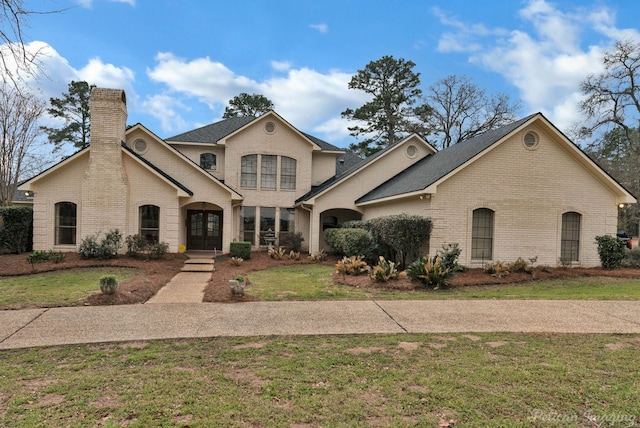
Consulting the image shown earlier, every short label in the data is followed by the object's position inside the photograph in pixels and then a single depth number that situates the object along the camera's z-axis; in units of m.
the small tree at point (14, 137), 22.05
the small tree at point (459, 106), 34.73
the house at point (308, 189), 13.36
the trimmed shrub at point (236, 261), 14.93
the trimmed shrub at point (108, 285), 8.20
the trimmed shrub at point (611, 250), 13.57
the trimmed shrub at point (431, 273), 10.12
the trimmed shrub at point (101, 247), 14.23
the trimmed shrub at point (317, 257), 16.77
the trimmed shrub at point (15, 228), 15.70
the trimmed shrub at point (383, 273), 10.40
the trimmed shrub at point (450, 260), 10.45
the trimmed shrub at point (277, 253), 16.80
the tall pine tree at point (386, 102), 36.81
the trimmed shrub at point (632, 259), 14.07
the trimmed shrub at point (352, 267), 11.89
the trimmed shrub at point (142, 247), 14.75
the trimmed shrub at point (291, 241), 18.56
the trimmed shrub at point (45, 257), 13.30
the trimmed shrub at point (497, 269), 11.70
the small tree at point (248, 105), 39.12
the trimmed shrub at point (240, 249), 16.33
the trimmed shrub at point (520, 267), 12.18
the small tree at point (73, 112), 34.72
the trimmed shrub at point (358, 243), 13.81
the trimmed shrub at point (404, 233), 12.13
